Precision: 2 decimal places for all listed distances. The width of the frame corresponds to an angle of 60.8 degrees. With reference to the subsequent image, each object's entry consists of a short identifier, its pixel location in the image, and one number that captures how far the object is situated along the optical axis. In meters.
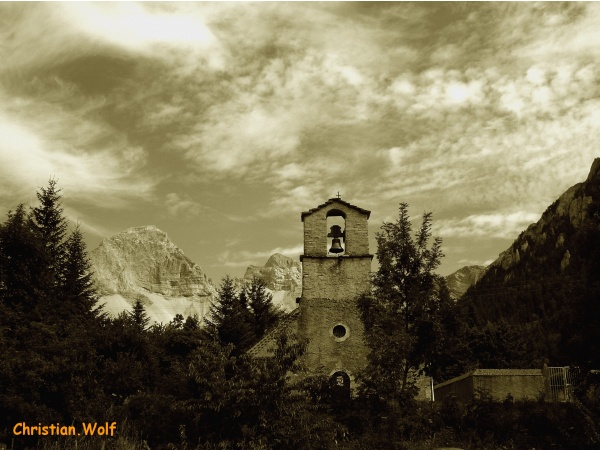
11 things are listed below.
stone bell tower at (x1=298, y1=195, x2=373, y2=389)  19.62
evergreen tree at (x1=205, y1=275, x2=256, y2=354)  36.41
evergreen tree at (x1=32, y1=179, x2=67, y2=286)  37.50
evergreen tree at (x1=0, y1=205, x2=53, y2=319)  29.89
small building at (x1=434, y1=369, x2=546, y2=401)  16.94
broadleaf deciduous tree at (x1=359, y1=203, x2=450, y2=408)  14.41
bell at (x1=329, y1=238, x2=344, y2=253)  20.88
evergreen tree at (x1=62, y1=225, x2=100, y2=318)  37.47
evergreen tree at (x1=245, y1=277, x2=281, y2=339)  42.78
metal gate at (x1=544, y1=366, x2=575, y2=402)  17.93
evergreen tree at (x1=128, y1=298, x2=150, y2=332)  48.03
